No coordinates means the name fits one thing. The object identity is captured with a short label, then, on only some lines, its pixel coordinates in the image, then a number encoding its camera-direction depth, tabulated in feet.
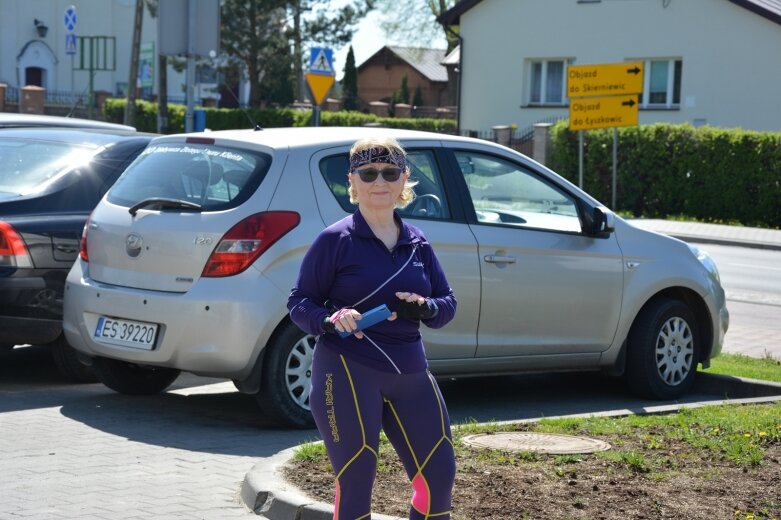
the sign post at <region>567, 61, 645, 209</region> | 88.33
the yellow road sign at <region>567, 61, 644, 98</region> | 88.58
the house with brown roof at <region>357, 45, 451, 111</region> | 291.99
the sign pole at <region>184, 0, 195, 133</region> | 46.96
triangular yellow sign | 70.38
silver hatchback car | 23.59
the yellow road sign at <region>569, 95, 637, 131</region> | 87.92
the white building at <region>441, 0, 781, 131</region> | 125.39
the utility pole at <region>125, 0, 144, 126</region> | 123.95
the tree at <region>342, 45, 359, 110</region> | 273.13
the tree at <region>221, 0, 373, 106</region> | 179.11
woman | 14.03
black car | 27.17
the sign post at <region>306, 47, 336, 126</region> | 70.38
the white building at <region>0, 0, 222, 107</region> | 208.85
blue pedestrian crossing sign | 70.49
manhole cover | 21.21
